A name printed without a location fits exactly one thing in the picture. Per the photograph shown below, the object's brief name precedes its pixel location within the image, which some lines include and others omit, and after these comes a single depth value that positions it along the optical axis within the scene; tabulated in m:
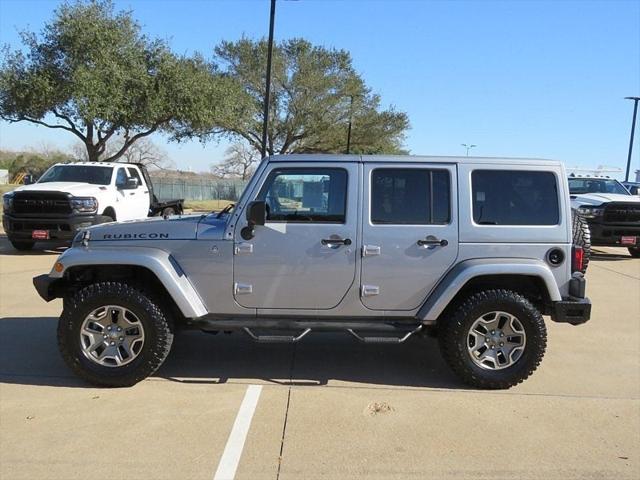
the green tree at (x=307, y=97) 33.03
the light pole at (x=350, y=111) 33.31
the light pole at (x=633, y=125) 33.51
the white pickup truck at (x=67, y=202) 11.29
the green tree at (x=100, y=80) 17.89
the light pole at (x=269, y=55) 17.52
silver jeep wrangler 4.57
